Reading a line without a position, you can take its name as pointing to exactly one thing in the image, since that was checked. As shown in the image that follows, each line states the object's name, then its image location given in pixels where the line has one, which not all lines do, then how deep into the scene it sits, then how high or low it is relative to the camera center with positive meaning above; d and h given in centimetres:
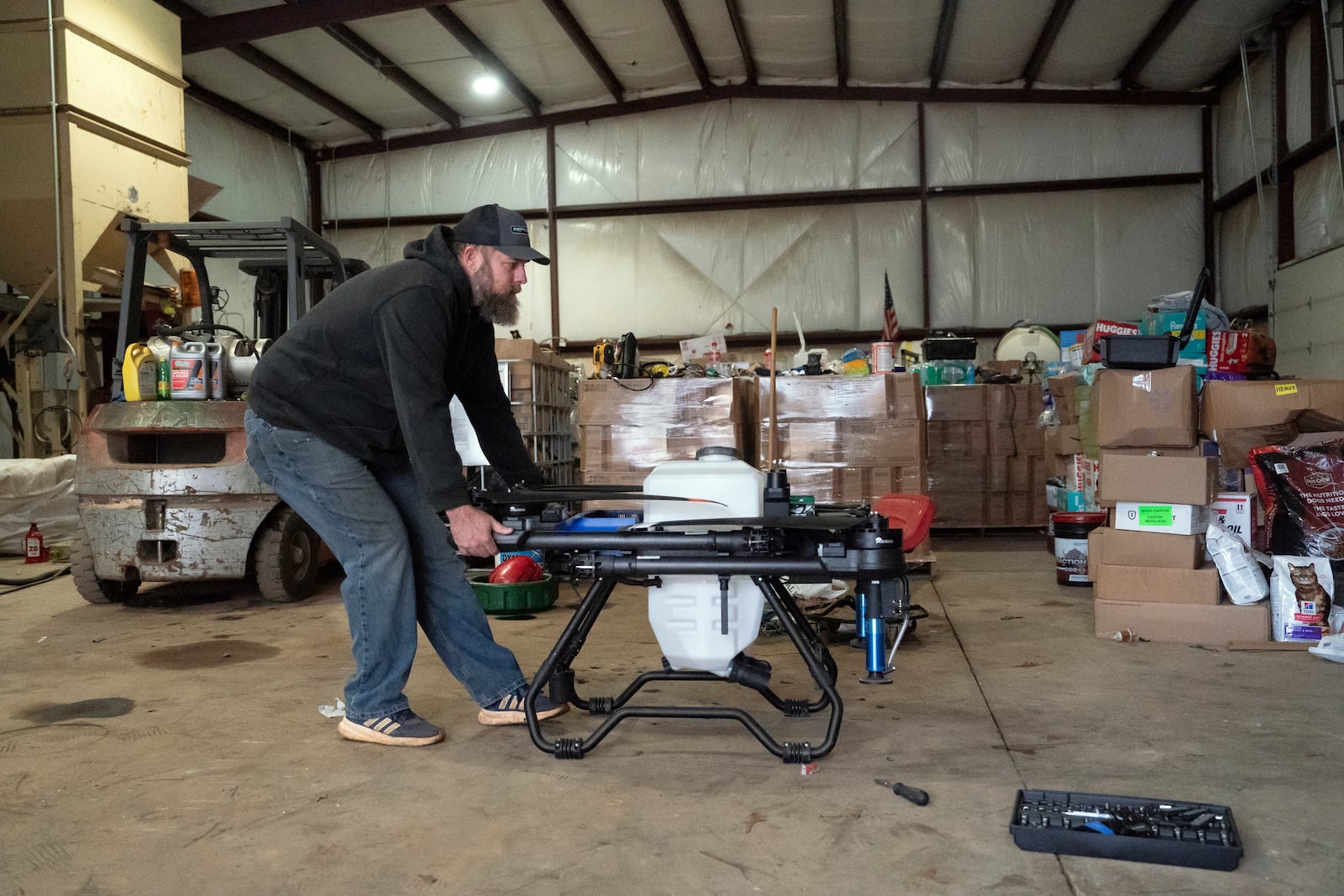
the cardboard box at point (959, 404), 777 +14
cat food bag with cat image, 362 -68
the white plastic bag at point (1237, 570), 373 -59
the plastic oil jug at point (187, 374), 486 +30
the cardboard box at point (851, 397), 578 +16
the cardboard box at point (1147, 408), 379 +4
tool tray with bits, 187 -82
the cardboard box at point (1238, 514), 389 -39
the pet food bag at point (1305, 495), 366 -30
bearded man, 260 +5
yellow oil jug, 485 +30
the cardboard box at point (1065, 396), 650 +17
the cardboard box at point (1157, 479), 378 -24
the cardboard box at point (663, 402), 590 +14
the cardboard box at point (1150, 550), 382 -52
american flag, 977 +100
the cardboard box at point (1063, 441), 610 -13
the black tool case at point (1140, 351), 393 +28
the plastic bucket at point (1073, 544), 512 -67
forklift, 469 -23
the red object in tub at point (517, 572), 476 -71
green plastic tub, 466 -81
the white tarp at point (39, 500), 698 -48
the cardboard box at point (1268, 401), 381 +6
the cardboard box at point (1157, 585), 378 -66
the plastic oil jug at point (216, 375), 491 +29
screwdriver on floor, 220 -85
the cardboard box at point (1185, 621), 373 -80
